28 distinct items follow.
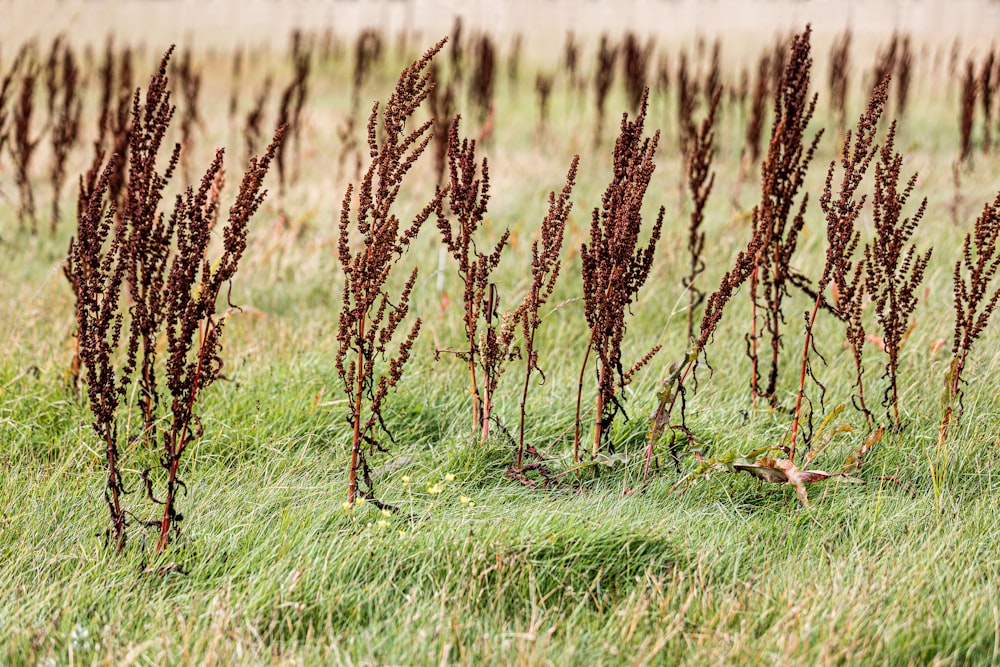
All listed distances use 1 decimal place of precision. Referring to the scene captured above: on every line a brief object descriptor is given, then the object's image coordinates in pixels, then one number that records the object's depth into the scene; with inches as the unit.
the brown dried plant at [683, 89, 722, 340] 282.7
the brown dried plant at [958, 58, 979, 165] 414.9
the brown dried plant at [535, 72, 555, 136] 578.6
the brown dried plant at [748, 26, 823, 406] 238.2
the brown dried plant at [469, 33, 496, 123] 585.6
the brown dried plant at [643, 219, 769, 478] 211.2
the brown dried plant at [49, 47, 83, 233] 384.5
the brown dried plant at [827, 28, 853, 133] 619.5
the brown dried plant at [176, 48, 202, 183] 506.3
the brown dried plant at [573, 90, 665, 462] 207.9
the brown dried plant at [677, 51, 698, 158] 428.8
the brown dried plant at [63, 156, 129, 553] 180.1
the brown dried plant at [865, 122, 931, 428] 220.7
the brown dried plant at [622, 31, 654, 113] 560.1
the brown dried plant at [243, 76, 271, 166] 448.1
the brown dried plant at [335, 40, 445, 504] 188.4
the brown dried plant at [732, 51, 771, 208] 443.2
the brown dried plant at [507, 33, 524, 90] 835.5
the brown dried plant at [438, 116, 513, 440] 217.6
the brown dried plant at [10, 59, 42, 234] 373.1
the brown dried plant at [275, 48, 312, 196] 420.6
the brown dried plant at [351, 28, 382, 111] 681.8
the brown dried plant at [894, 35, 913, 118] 597.0
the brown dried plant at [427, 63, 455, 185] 426.6
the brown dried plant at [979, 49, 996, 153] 424.4
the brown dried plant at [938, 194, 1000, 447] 220.7
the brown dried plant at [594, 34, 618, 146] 570.6
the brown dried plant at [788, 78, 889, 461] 215.6
